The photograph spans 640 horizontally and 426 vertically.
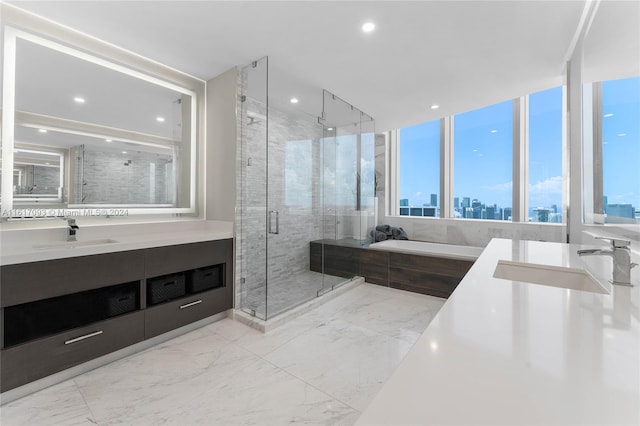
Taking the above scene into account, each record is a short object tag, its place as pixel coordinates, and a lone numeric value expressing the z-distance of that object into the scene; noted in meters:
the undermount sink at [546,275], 1.33
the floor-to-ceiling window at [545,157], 4.21
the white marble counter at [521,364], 0.44
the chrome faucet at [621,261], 1.07
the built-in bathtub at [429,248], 3.43
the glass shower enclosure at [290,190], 2.89
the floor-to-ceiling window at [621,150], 1.29
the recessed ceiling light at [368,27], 2.11
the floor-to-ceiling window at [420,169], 5.42
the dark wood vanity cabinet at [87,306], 1.64
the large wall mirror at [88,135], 2.00
